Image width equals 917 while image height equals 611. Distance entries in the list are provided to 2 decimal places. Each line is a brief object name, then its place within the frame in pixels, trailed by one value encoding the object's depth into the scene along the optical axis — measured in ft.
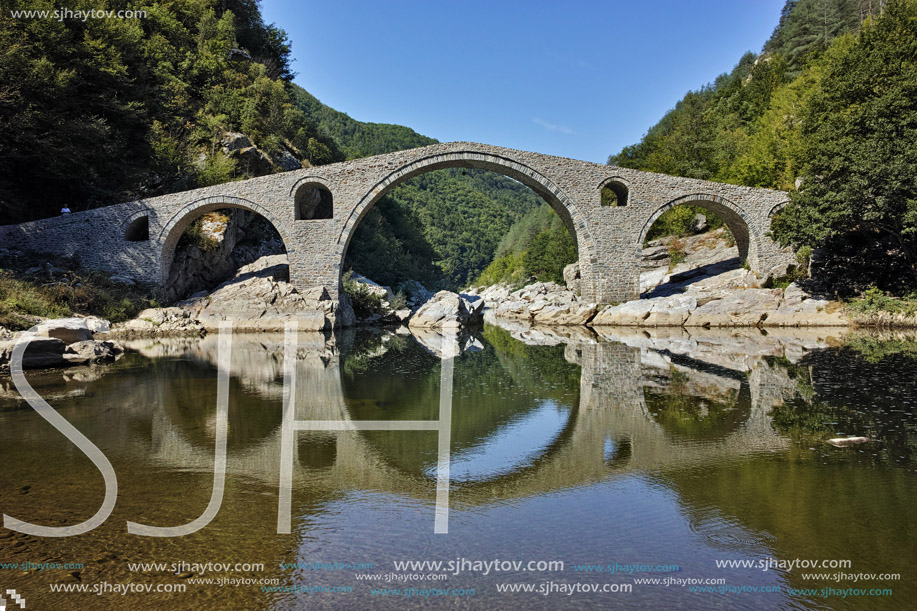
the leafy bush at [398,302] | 75.05
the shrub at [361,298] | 71.15
